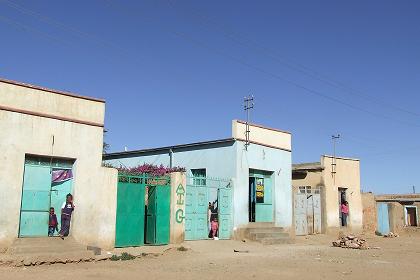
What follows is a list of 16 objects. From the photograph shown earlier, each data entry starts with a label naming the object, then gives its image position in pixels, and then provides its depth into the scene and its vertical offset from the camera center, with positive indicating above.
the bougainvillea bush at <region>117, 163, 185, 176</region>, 21.92 +2.18
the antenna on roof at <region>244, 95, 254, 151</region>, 21.68 +3.85
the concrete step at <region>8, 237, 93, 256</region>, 13.04 -0.93
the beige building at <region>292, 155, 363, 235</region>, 26.08 +1.40
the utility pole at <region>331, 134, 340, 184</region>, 28.23 +3.06
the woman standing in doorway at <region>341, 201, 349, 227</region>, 28.90 +0.34
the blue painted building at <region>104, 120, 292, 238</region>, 21.22 +2.37
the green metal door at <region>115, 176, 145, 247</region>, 16.08 +0.07
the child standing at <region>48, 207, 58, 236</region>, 14.48 -0.28
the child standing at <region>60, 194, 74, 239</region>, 14.65 -0.03
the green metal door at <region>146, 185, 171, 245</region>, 17.11 -0.03
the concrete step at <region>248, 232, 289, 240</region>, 20.70 -0.79
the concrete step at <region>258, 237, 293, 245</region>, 20.68 -1.04
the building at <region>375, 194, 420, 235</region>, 31.42 +0.11
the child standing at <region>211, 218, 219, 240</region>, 19.89 -0.53
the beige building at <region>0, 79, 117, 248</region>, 13.65 +1.52
